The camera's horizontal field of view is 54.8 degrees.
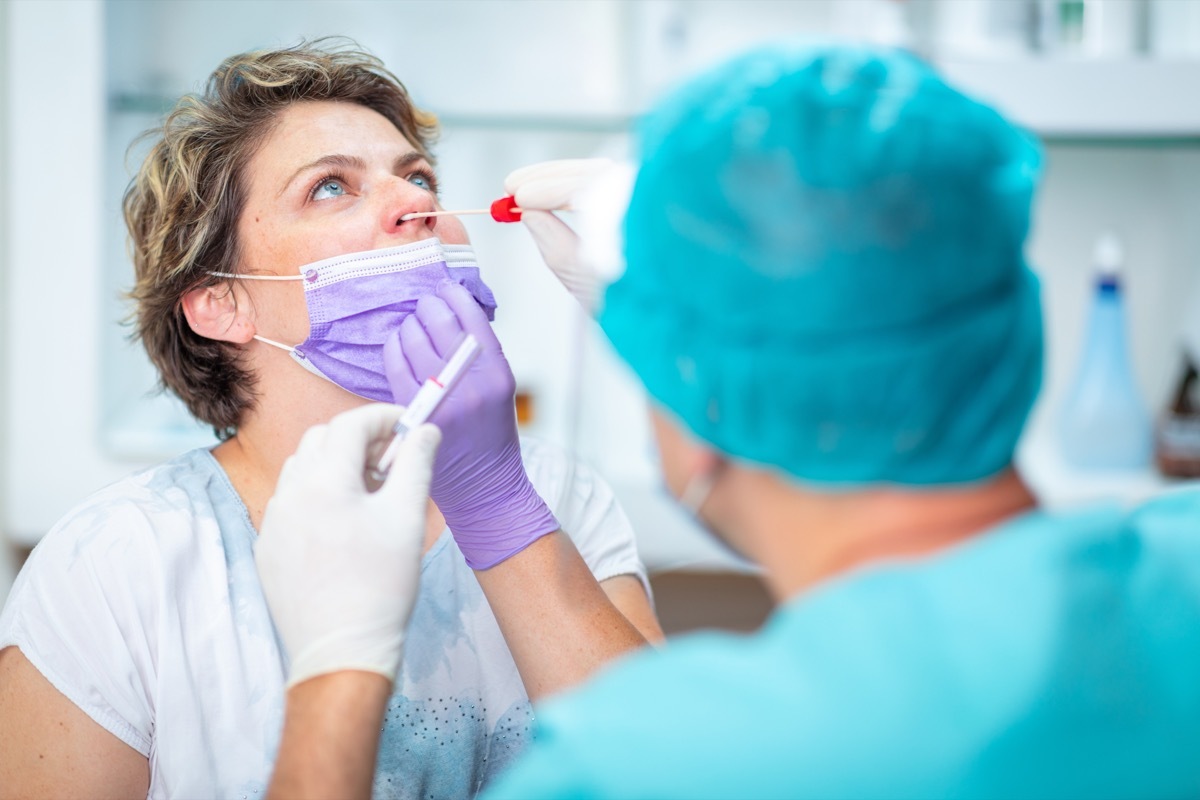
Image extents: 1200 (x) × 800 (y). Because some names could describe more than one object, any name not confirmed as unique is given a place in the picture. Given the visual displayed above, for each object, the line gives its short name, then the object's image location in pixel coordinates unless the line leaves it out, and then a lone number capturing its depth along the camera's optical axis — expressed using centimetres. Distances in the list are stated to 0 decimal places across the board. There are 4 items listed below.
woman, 123
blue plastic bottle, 221
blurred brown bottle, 216
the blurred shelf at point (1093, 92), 199
